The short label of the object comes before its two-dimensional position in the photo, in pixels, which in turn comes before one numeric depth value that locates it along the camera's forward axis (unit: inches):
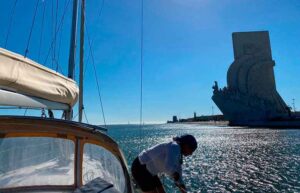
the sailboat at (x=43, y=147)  146.8
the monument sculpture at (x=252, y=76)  3991.1
